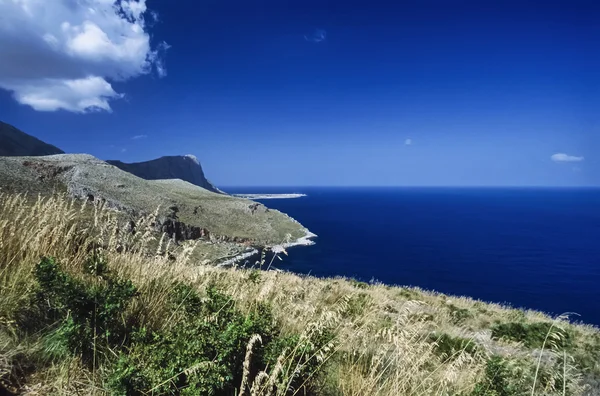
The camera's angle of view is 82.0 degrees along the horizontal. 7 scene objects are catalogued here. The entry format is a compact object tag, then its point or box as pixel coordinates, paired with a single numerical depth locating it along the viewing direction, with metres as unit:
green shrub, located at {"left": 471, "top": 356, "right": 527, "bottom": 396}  3.58
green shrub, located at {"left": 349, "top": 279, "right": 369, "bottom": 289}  18.21
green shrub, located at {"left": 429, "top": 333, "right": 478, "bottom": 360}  7.84
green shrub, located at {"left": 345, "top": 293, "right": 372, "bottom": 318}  8.23
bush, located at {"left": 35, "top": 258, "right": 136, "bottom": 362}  3.12
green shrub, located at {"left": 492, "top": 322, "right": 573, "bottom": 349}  11.01
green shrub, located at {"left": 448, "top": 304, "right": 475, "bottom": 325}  13.49
